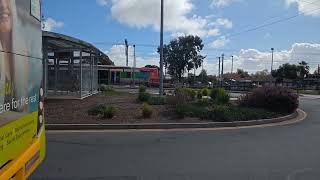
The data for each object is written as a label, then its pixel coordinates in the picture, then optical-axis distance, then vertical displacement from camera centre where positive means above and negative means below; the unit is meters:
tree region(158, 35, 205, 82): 33.82 +4.81
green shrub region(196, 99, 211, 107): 8.87 -1.00
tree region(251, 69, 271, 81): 60.90 +2.76
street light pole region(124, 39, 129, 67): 35.53 +6.05
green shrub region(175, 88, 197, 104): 8.17 -0.69
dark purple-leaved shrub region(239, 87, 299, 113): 8.88 -0.81
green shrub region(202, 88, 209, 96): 12.49 -0.70
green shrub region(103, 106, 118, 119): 7.06 -1.17
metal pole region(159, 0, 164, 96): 11.20 +1.83
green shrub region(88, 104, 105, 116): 7.33 -1.18
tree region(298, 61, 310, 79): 49.64 +3.94
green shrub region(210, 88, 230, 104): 9.77 -0.78
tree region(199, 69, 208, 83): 49.64 +1.56
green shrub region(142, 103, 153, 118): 7.25 -1.18
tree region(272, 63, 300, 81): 47.30 +2.83
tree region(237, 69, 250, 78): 65.80 +3.20
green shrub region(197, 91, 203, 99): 11.24 -0.81
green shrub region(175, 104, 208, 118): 7.40 -1.17
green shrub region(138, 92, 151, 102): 9.83 -0.83
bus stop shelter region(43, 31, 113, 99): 10.28 +0.55
